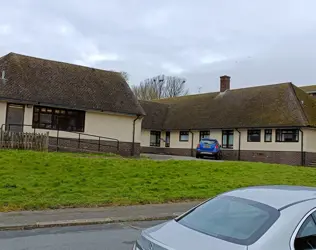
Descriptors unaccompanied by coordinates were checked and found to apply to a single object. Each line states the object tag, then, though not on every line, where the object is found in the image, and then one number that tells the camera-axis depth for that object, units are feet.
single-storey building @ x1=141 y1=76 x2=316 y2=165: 74.94
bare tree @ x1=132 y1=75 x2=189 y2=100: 206.06
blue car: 80.27
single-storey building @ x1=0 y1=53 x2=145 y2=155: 63.46
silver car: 8.35
